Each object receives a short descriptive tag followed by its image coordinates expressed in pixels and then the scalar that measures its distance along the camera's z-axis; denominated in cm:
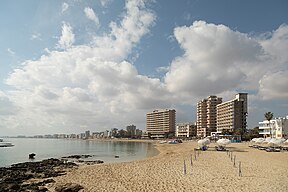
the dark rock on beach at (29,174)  1908
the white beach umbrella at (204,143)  4009
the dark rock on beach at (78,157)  4725
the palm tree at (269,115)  8068
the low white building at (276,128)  8512
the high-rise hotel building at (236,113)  11050
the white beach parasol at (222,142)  3928
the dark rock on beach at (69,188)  1677
